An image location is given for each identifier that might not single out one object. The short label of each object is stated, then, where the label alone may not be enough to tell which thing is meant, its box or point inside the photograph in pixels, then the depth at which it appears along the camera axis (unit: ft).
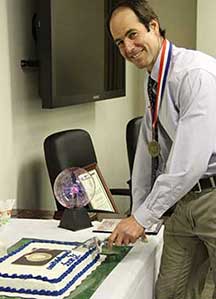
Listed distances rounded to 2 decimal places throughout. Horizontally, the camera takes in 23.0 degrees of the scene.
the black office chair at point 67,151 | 8.52
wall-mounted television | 8.23
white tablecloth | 4.76
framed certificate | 8.80
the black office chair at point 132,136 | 10.96
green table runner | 4.57
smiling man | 5.22
